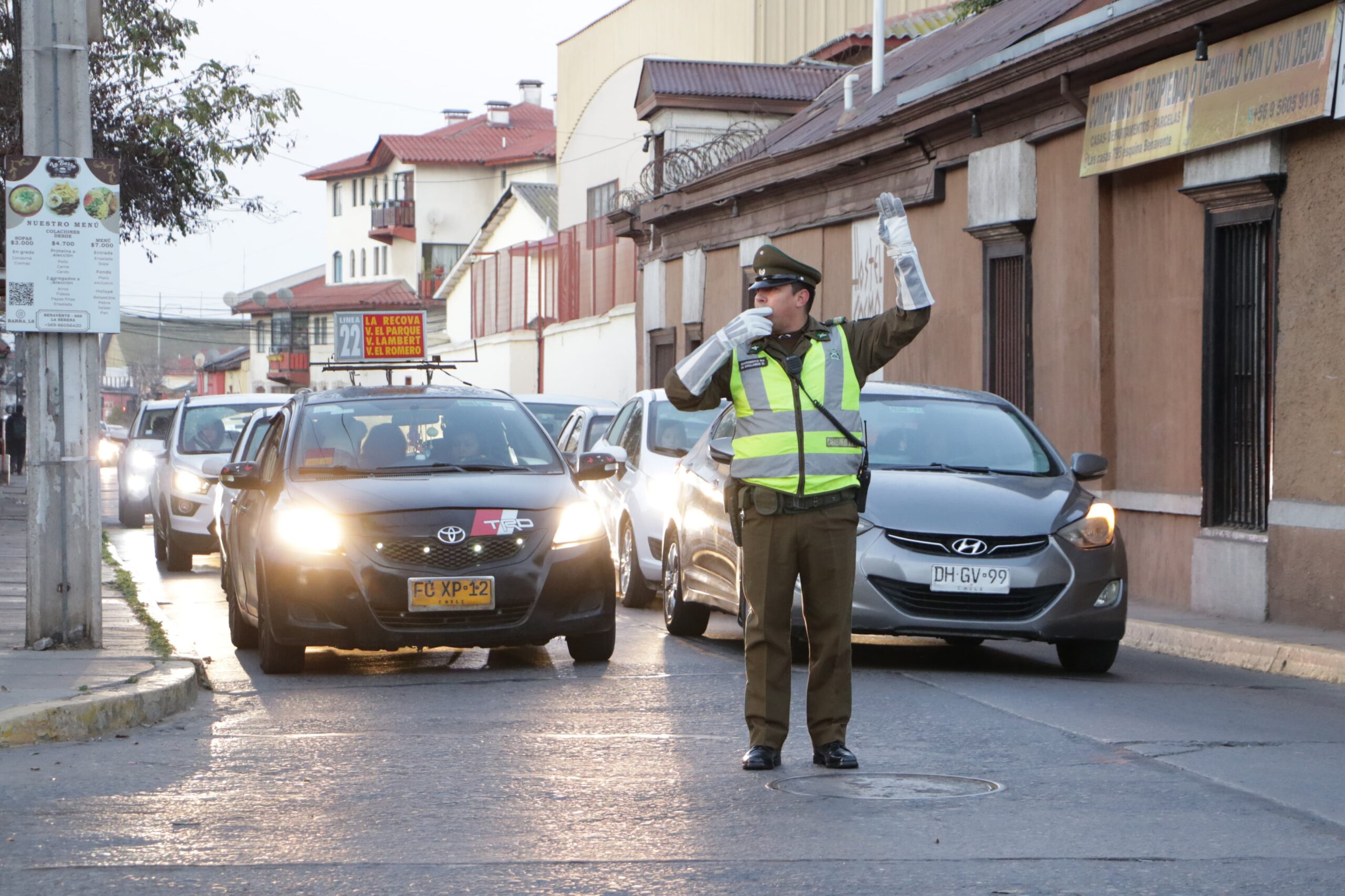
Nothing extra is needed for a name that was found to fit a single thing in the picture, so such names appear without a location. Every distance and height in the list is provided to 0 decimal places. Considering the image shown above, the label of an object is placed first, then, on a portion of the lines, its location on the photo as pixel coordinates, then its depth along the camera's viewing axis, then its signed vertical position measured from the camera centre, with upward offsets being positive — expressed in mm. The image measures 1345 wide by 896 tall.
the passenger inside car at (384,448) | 21359 -636
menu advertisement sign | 19766 +449
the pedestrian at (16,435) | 79062 -2072
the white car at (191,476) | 36187 -1352
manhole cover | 13117 -1547
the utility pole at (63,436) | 19953 -527
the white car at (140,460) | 48187 -1577
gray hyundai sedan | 19547 -1128
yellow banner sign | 24953 +1637
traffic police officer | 14062 -528
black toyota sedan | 19266 -1082
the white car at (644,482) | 27500 -1085
